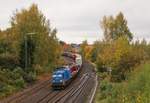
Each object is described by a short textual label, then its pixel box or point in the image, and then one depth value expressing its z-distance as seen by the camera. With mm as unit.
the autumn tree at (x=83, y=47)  172350
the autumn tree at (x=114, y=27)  115000
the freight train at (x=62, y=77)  58438
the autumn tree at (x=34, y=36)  71812
